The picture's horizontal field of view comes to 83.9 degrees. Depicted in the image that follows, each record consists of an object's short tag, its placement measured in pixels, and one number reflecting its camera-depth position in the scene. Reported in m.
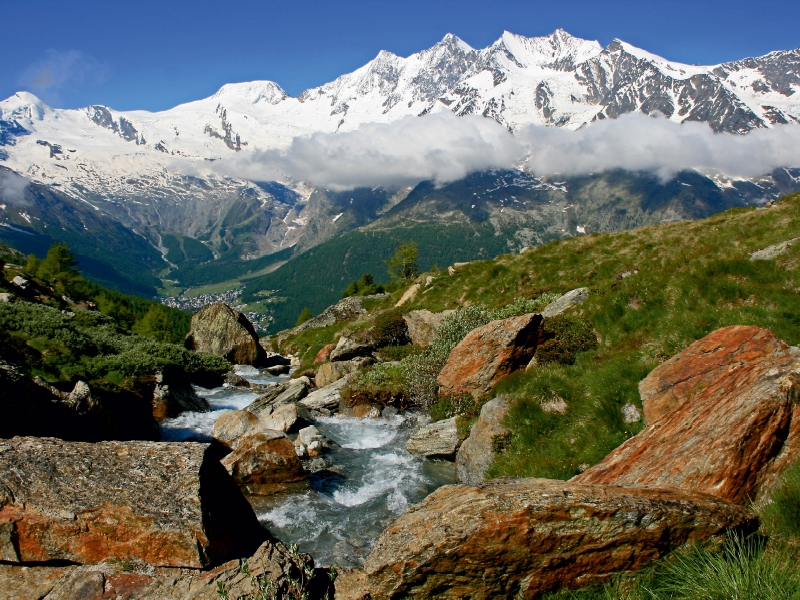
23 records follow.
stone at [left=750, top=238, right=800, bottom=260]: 16.12
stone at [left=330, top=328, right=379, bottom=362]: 35.66
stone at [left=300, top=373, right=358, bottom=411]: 27.72
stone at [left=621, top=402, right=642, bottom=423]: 12.15
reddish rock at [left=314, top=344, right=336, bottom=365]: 42.24
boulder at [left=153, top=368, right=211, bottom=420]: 24.75
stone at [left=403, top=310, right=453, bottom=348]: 32.19
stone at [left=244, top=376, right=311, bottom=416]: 28.45
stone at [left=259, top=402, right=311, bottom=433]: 23.41
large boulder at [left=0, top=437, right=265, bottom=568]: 7.10
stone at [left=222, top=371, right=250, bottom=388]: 38.50
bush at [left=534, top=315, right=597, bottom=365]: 17.30
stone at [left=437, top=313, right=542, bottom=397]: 18.27
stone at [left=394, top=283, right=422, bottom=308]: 46.06
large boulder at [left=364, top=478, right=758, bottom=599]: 6.20
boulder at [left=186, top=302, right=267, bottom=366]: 52.38
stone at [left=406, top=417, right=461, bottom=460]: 18.28
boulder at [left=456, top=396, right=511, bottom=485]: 14.77
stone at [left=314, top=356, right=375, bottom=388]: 32.17
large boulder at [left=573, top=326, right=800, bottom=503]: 7.16
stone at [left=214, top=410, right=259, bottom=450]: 21.62
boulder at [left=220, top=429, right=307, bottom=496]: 16.00
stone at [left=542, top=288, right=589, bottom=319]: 21.55
